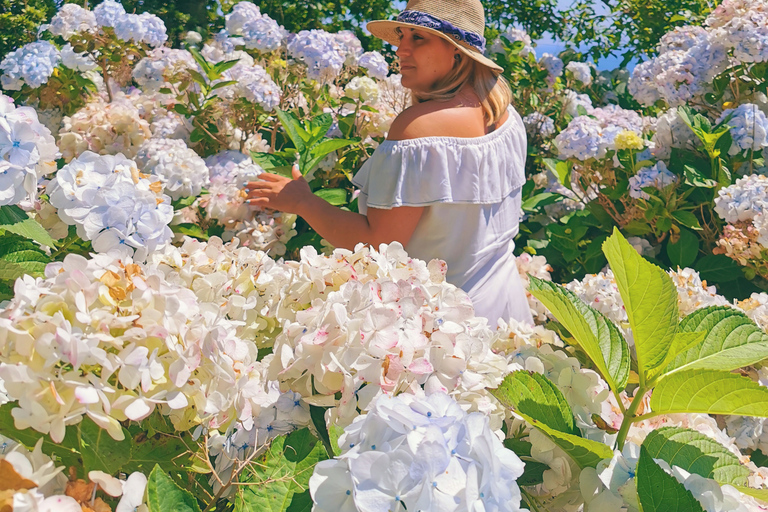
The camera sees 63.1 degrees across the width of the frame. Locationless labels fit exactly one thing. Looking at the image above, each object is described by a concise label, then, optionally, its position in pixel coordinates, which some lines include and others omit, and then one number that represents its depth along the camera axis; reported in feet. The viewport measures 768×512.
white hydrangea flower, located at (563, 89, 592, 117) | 13.70
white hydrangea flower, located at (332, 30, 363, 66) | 10.72
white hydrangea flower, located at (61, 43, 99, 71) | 8.62
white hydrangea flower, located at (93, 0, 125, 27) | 8.77
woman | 6.34
